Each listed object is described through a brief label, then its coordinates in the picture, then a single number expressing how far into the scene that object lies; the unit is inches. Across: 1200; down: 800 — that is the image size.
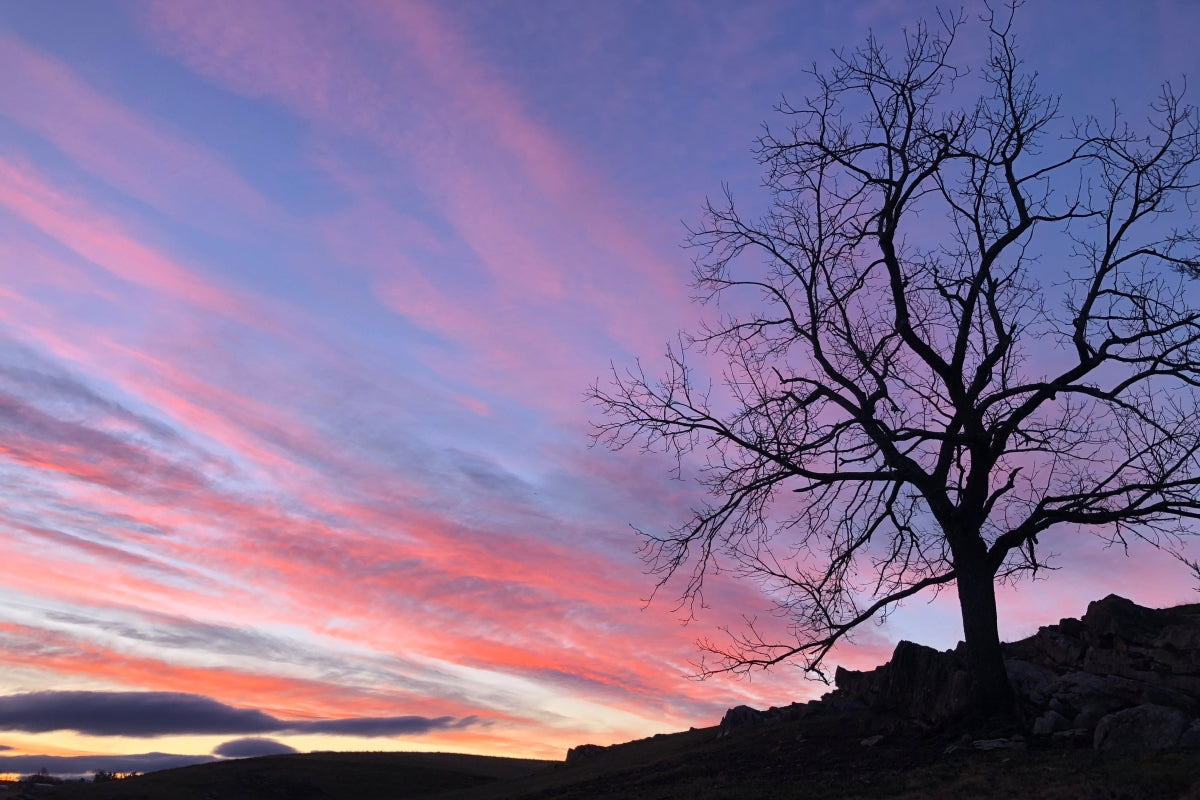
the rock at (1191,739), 596.4
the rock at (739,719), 1130.0
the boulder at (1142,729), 608.4
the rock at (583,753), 1469.0
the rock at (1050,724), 678.5
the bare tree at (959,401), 736.3
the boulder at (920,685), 762.2
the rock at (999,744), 656.4
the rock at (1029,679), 774.5
